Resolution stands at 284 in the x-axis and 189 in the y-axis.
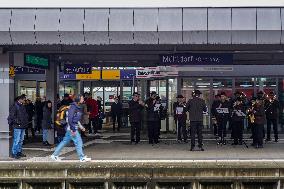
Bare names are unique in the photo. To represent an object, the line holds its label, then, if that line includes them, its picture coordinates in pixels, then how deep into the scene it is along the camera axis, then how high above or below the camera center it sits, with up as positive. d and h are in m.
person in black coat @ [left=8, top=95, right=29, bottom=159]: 13.82 -0.69
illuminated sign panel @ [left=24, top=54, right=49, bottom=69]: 15.13 +1.01
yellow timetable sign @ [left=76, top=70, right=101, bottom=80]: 24.90 +0.92
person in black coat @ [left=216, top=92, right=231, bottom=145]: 16.45 -0.55
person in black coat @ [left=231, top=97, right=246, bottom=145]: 16.30 -0.69
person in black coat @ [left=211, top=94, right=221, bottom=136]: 16.77 -0.28
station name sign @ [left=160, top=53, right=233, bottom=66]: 15.49 +1.05
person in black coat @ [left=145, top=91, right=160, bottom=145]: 16.83 -0.63
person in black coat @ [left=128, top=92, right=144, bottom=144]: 16.91 -0.53
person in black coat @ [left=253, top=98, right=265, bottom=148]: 15.52 -0.62
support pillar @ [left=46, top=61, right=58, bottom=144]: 17.83 +0.37
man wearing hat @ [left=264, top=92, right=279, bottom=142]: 17.20 -0.44
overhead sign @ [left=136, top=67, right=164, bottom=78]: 19.20 +0.83
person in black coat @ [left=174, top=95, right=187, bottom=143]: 16.77 -0.61
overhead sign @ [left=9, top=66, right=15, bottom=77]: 14.03 +0.62
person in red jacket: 20.44 -0.54
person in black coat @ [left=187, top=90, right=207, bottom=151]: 14.89 -0.49
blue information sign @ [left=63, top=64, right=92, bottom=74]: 18.73 +0.90
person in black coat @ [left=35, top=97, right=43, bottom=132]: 20.33 -0.61
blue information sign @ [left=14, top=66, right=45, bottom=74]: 18.56 +0.85
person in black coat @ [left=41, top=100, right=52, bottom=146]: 16.77 -0.69
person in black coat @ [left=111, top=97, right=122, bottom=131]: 23.61 -0.66
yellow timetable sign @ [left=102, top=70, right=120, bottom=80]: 24.84 +0.97
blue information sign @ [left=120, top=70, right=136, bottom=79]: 24.69 +0.97
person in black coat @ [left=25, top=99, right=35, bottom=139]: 19.13 -0.51
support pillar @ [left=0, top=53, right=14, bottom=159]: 13.96 -0.14
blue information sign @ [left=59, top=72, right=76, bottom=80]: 24.52 +0.83
